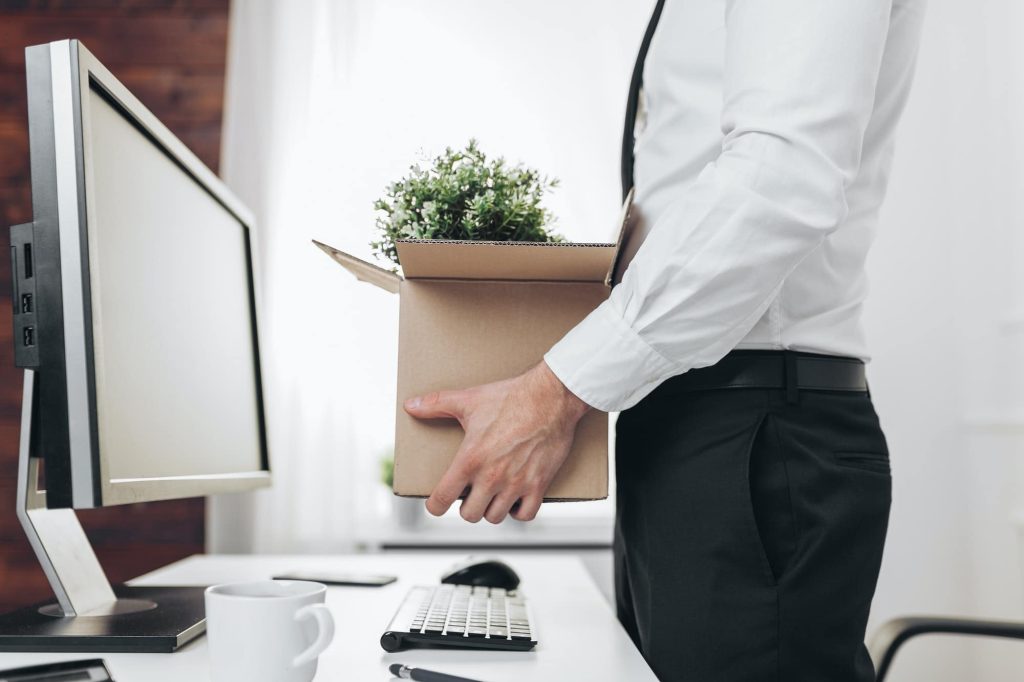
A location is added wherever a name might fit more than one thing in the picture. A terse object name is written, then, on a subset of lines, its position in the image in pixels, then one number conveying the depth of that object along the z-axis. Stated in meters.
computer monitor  0.69
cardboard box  0.73
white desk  0.66
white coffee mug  0.54
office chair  0.91
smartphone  1.09
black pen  0.59
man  0.62
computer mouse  1.02
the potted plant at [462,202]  0.74
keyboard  0.72
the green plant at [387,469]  1.85
